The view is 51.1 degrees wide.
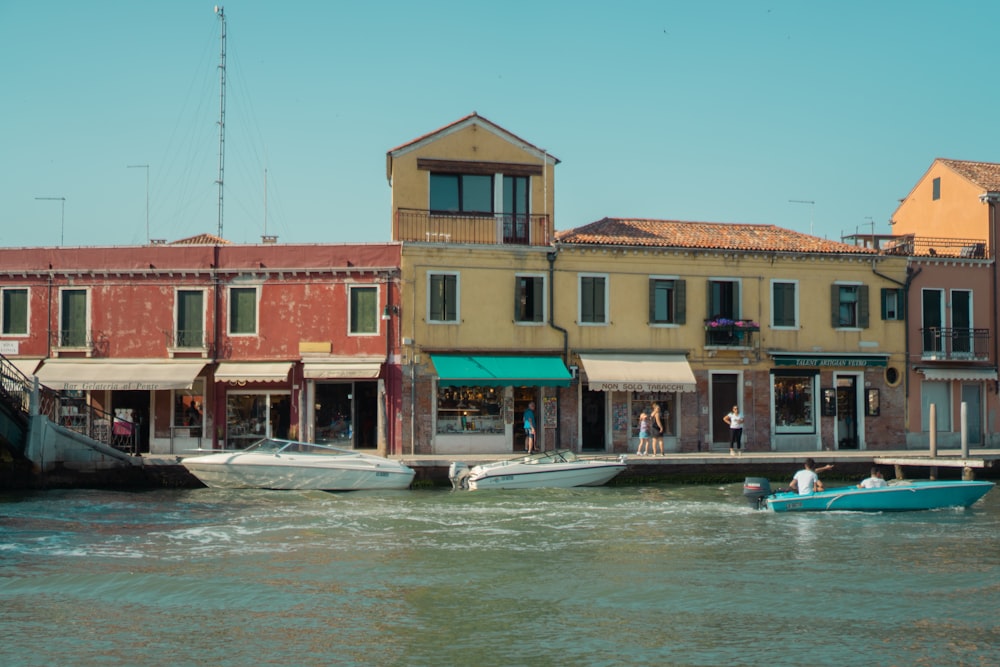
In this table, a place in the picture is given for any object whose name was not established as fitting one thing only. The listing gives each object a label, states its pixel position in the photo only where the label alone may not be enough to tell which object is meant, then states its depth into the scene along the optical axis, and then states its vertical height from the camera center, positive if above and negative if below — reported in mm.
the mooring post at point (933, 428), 30031 -1611
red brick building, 30984 +1256
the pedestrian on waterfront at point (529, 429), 30562 -1679
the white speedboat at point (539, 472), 26500 -2581
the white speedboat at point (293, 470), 26656 -2525
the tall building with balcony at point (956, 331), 34125 +1397
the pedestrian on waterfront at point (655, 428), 30562 -1687
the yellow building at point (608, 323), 31141 +1517
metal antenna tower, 35094 +8900
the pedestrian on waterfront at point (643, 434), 30667 -1835
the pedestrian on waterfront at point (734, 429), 30859 -1681
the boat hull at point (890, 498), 23969 -2894
